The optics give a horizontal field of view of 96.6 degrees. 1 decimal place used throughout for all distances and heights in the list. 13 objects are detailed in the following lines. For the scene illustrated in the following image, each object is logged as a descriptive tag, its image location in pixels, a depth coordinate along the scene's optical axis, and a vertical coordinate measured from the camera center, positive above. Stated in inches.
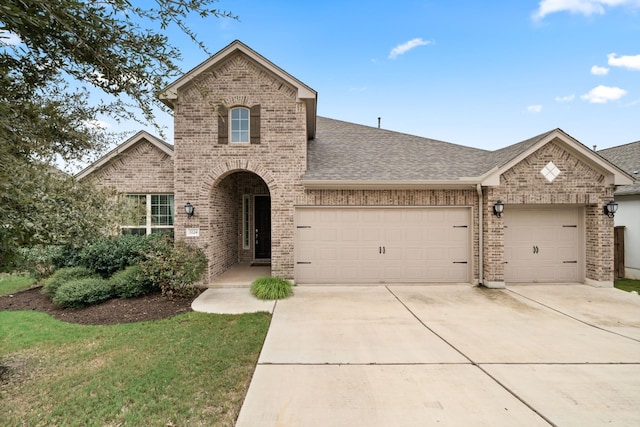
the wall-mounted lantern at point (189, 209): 324.7 +8.2
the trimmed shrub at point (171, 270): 286.4 -54.7
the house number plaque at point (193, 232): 327.3 -18.2
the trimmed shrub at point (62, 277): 291.3 -63.7
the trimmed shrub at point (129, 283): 286.4 -67.5
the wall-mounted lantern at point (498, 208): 320.8 +8.8
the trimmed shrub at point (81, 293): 265.6 -72.8
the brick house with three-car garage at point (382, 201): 326.0 +17.7
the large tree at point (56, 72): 76.9 +50.3
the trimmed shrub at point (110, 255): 313.9 -43.0
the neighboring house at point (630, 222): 399.2 -9.2
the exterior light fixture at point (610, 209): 319.3 +7.6
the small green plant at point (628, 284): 339.5 -87.4
